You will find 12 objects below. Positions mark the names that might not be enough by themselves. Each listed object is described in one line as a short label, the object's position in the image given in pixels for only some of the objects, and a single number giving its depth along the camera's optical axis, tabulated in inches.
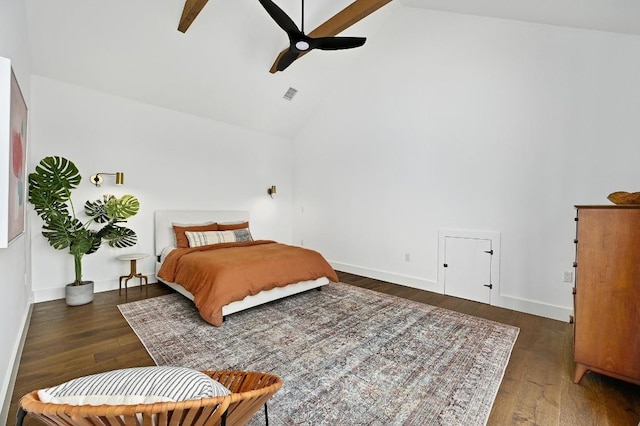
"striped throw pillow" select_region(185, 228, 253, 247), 164.1
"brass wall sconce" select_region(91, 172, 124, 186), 150.5
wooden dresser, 70.7
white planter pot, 130.7
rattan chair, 29.7
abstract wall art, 52.7
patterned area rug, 67.7
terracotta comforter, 112.4
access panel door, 141.5
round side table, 148.4
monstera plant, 119.7
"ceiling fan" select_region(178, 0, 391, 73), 107.3
